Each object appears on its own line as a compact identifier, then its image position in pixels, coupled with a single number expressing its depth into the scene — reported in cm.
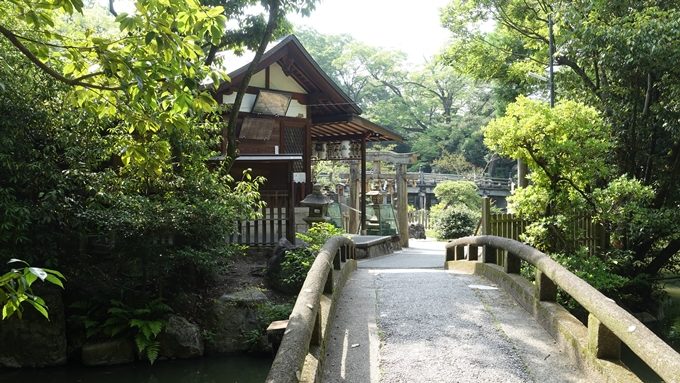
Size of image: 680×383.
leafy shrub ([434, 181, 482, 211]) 3262
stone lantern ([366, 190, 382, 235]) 2078
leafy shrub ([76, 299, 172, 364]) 862
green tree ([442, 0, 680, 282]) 1029
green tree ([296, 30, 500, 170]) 4700
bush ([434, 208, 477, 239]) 2586
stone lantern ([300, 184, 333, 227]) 1234
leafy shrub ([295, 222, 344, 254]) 1073
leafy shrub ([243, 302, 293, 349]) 932
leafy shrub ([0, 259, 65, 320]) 224
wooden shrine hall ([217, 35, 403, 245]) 1388
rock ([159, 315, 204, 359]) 893
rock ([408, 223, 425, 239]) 3027
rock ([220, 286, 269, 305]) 986
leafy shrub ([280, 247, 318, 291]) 1023
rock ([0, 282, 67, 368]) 856
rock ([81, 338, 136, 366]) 866
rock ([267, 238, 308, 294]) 1039
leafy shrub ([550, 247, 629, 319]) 1004
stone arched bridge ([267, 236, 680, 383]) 370
